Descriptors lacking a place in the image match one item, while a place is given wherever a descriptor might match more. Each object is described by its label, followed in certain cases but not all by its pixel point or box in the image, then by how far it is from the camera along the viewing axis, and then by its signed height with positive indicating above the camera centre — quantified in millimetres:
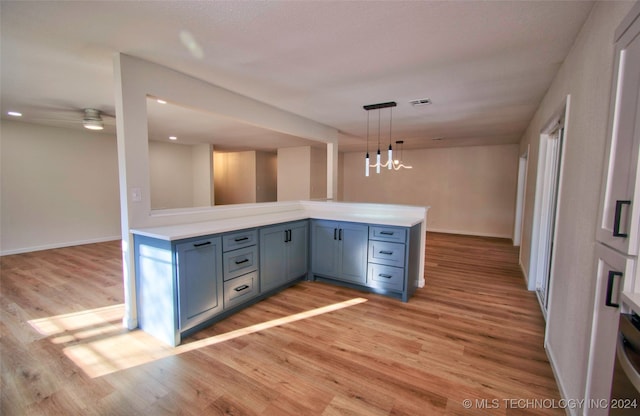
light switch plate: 2463 -81
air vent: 3488 +1143
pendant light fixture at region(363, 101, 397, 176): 3674 +1134
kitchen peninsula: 2322 -756
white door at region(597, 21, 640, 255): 1116 +167
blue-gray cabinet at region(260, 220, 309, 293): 3137 -821
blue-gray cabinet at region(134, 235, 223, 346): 2262 -856
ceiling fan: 4176 +1140
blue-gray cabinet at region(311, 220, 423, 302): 3178 -847
